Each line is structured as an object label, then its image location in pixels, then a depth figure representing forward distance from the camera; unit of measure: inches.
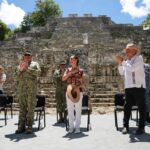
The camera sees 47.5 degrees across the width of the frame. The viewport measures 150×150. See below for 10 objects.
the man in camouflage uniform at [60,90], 189.6
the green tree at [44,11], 1001.5
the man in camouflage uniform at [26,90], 153.5
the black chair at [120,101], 160.2
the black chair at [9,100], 208.2
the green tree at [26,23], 1023.7
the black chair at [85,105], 163.4
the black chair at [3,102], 181.8
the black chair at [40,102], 173.2
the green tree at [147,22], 961.0
